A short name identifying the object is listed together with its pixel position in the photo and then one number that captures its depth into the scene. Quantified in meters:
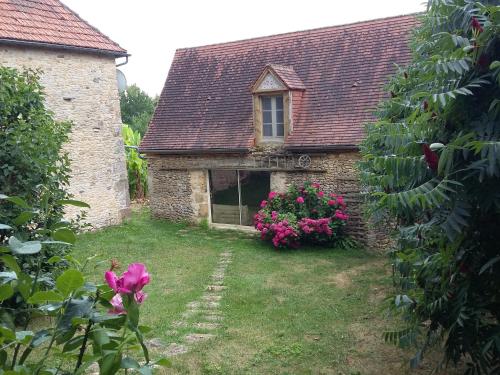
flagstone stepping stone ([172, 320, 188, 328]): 6.86
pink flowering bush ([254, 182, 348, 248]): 11.23
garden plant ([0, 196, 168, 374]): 1.42
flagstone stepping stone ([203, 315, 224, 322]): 7.07
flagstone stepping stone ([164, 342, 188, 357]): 5.84
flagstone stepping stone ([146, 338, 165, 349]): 6.07
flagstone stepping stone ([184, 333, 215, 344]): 6.32
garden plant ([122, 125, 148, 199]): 18.67
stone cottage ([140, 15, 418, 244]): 11.67
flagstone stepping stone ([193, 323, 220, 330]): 6.78
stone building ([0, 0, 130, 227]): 11.62
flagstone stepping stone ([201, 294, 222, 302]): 8.02
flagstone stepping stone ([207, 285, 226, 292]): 8.55
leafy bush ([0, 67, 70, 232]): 6.26
